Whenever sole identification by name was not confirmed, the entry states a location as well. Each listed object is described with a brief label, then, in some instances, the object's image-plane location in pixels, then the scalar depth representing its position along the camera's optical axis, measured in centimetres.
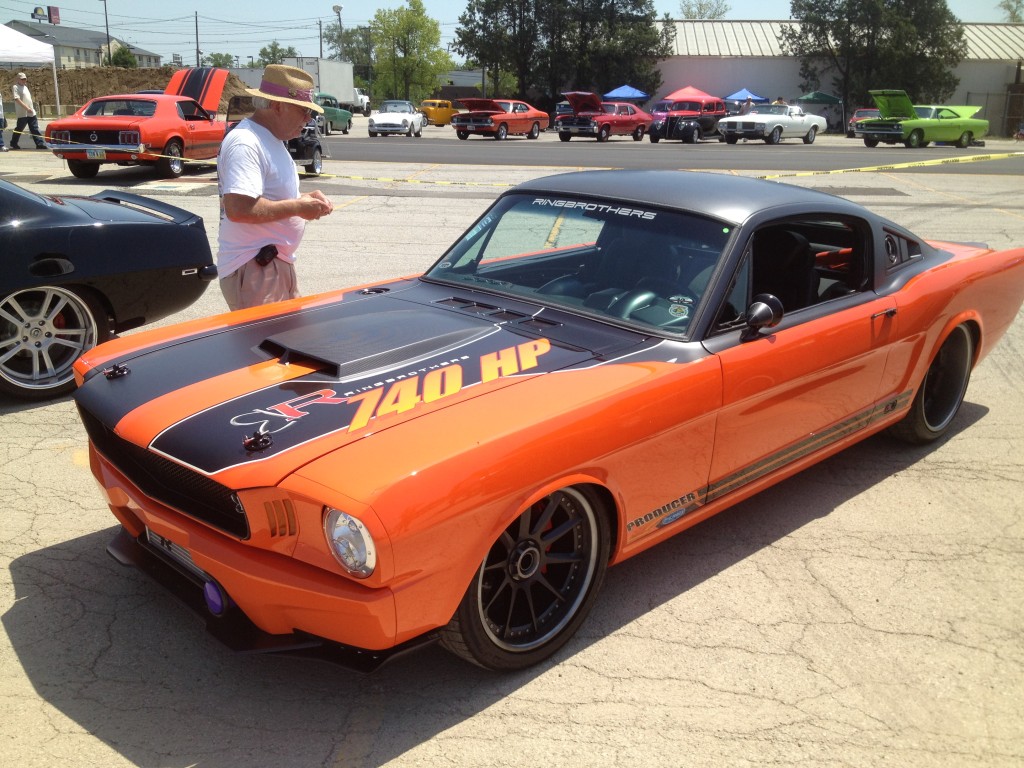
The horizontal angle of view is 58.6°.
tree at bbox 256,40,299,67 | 12649
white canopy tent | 2256
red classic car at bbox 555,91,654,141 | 3703
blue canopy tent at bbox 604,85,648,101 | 5847
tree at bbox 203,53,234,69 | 12396
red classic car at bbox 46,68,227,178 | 1645
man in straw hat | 436
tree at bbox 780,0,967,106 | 5981
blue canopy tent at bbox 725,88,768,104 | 5692
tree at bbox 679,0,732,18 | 10938
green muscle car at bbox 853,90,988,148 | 3316
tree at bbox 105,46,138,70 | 7788
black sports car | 514
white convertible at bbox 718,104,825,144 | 3484
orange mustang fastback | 259
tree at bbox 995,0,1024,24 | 9938
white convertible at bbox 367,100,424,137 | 3844
